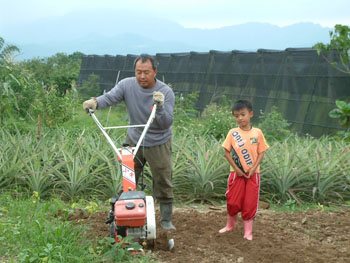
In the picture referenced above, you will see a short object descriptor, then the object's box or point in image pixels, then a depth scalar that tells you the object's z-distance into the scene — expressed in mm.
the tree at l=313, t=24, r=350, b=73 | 10992
